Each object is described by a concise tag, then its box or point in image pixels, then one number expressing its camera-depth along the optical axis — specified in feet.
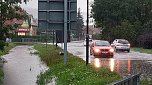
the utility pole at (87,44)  48.97
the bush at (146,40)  140.29
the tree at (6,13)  44.28
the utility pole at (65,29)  47.92
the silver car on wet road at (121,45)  115.92
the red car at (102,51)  85.60
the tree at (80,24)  379.92
